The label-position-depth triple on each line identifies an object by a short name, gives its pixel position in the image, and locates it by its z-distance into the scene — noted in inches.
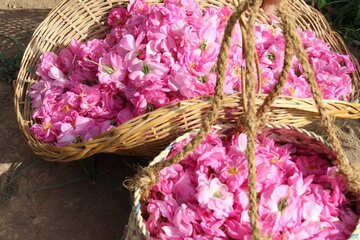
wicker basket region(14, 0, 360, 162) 48.1
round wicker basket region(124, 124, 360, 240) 45.1
